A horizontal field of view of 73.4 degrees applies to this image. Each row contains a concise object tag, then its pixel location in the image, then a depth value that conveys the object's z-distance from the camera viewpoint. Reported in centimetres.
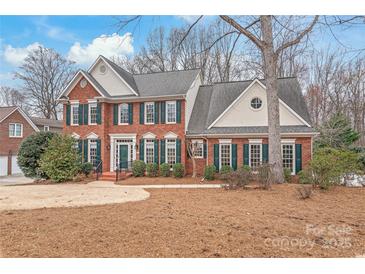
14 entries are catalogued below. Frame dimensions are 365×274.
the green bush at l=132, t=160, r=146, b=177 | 1511
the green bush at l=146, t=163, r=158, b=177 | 1496
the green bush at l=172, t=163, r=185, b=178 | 1436
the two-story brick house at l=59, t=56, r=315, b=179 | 1423
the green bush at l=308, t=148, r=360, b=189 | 904
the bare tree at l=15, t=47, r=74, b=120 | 2773
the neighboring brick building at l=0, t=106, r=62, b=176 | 2222
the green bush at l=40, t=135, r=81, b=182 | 1324
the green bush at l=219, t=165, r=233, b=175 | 1361
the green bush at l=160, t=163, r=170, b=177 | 1480
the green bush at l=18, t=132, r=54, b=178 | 1444
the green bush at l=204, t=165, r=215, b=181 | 1346
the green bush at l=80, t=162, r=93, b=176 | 1536
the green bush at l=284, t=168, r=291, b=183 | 1259
